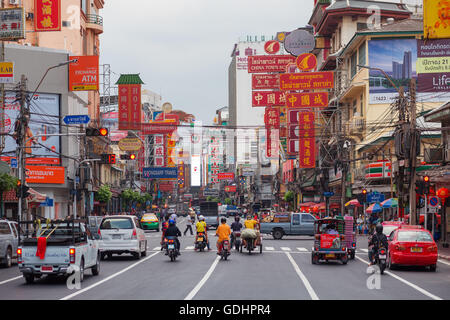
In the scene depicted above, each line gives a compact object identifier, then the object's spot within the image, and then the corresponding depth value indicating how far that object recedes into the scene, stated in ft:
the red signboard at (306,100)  200.17
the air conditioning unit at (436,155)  137.80
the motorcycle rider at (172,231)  90.02
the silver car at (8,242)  86.48
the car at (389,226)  110.52
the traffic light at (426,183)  106.11
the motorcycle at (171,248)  90.94
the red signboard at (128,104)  258.37
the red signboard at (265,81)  268.27
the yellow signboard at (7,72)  123.75
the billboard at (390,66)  196.75
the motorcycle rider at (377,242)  74.54
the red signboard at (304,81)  187.93
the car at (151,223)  211.61
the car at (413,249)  77.87
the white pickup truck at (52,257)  63.46
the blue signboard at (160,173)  326.65
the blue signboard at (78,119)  145.38
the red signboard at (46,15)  194.18
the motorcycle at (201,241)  110.73
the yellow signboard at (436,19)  69.62
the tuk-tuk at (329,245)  85.81
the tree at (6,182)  128.26
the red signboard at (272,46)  325.44
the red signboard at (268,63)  270.87
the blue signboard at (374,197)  157.79
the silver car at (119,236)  94.07
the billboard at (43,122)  185.57
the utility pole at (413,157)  107.04
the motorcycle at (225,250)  92.73
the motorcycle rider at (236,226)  108.06
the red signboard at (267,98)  267.80
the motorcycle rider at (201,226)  105.93
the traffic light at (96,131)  97.95
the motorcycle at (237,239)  110.42
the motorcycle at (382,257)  72.59
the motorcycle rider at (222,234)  93.56
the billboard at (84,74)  199.62
